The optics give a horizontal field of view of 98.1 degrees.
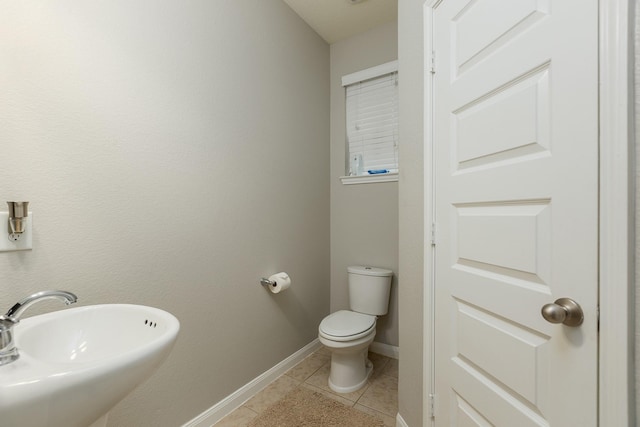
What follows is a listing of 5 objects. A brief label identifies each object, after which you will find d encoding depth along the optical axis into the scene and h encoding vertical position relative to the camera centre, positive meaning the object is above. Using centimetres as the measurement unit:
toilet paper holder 184 -49
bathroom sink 50 -36
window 231 +74
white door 66 -1
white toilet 174 -79
